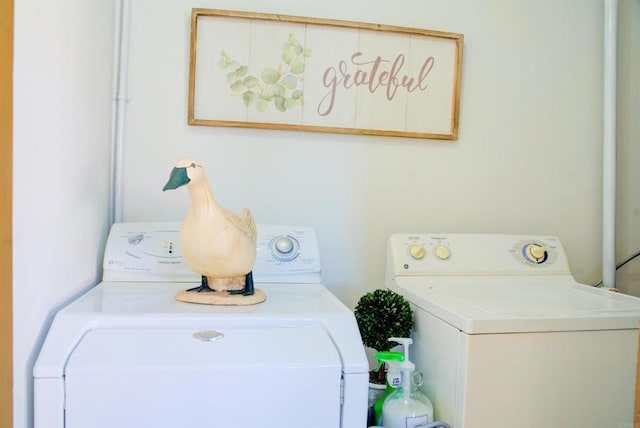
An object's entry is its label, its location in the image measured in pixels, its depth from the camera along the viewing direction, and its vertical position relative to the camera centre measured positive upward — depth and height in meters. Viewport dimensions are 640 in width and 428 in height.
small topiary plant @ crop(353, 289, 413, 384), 1.19 -0.25
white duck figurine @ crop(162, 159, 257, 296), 1.01 -0.04
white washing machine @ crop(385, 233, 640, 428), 0.97 -0.29
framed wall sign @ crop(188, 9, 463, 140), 1.54 +0.49
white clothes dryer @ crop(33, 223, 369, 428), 0.79 -0.26
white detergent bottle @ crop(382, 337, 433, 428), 1.04 -0.41
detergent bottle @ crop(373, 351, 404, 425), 1.08 -0.33
